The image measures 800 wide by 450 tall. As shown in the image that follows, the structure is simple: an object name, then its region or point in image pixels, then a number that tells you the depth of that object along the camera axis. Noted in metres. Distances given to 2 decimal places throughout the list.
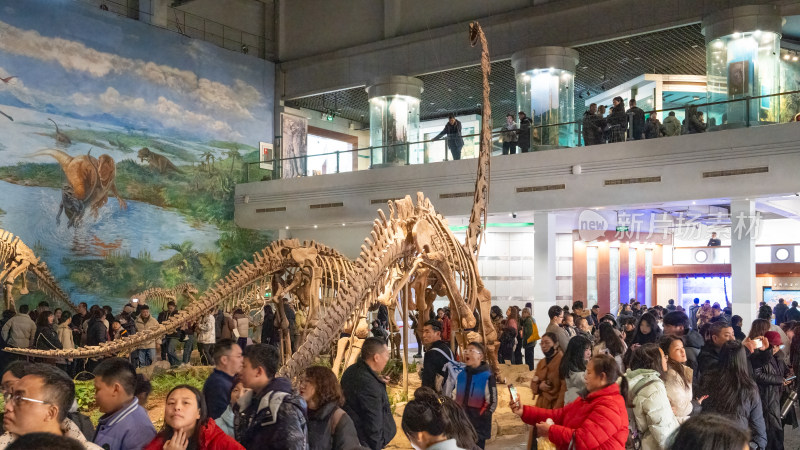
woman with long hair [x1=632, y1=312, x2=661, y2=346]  8.56
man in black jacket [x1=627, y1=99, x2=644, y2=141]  16.03
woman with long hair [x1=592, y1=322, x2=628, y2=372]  7.08
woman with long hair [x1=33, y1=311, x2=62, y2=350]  11.04
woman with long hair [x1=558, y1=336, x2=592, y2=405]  5.43
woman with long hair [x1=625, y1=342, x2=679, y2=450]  4.64
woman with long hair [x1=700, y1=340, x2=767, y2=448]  5.61
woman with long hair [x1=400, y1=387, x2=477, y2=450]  3.26
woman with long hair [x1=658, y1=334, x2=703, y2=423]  5.23
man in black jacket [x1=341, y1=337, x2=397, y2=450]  4.86
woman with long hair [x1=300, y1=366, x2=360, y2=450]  4.05
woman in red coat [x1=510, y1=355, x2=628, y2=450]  4.02
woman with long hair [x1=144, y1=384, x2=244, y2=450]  3.29
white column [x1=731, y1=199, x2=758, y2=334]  15.11
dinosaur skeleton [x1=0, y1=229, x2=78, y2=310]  12.20
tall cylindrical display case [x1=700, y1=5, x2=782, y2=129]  15.18
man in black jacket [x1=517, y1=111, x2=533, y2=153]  17.78
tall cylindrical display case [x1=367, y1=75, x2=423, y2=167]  21.34
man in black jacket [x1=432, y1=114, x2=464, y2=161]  18.83
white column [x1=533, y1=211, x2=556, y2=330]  18.05
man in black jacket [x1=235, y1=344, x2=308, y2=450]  3.62
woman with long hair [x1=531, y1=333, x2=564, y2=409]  6.08
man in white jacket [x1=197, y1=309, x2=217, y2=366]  13.36
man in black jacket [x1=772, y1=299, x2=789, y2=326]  15.75
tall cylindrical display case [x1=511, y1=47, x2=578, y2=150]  18.11
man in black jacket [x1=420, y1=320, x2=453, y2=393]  6.58
